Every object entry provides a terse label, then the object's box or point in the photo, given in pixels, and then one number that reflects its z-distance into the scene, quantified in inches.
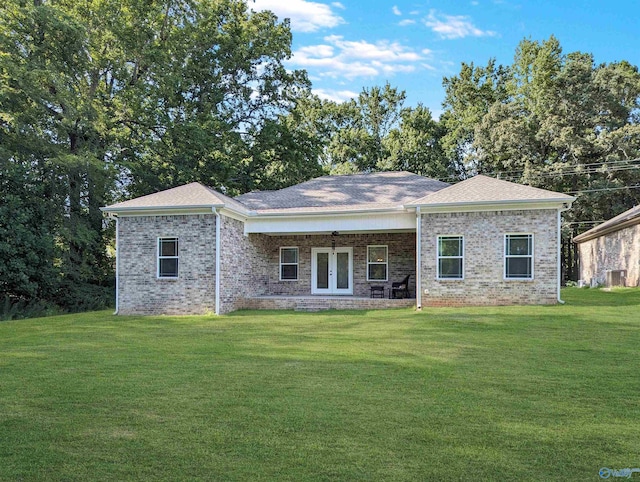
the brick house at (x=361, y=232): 572.1
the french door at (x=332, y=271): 726.5
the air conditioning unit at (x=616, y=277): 865.6
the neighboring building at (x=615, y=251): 820.0
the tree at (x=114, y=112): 795.4
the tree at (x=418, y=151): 1380.4
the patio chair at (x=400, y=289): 669.9
